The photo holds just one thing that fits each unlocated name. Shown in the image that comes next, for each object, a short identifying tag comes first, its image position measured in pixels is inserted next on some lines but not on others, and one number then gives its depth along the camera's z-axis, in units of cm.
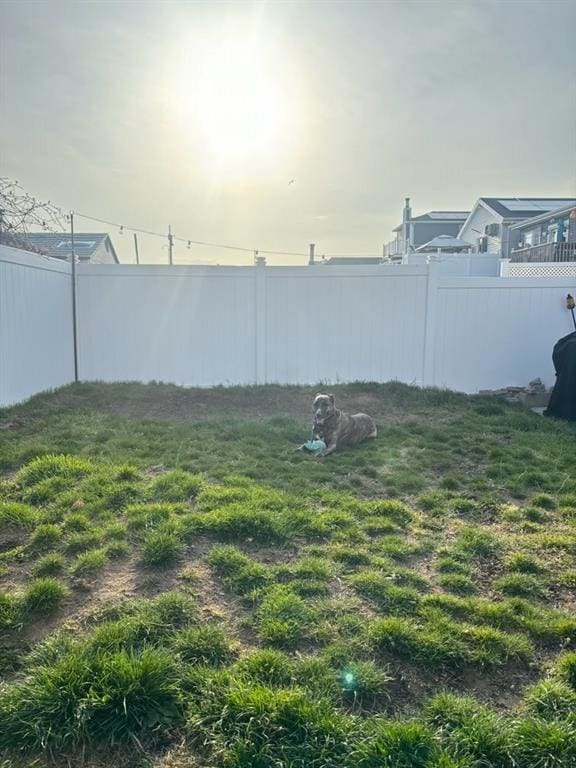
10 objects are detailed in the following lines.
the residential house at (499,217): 2323
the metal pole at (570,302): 754
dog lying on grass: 515
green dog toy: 503
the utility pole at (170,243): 2137
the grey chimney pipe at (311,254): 1744
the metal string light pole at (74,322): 776
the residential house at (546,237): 1616
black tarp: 645
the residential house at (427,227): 2988
